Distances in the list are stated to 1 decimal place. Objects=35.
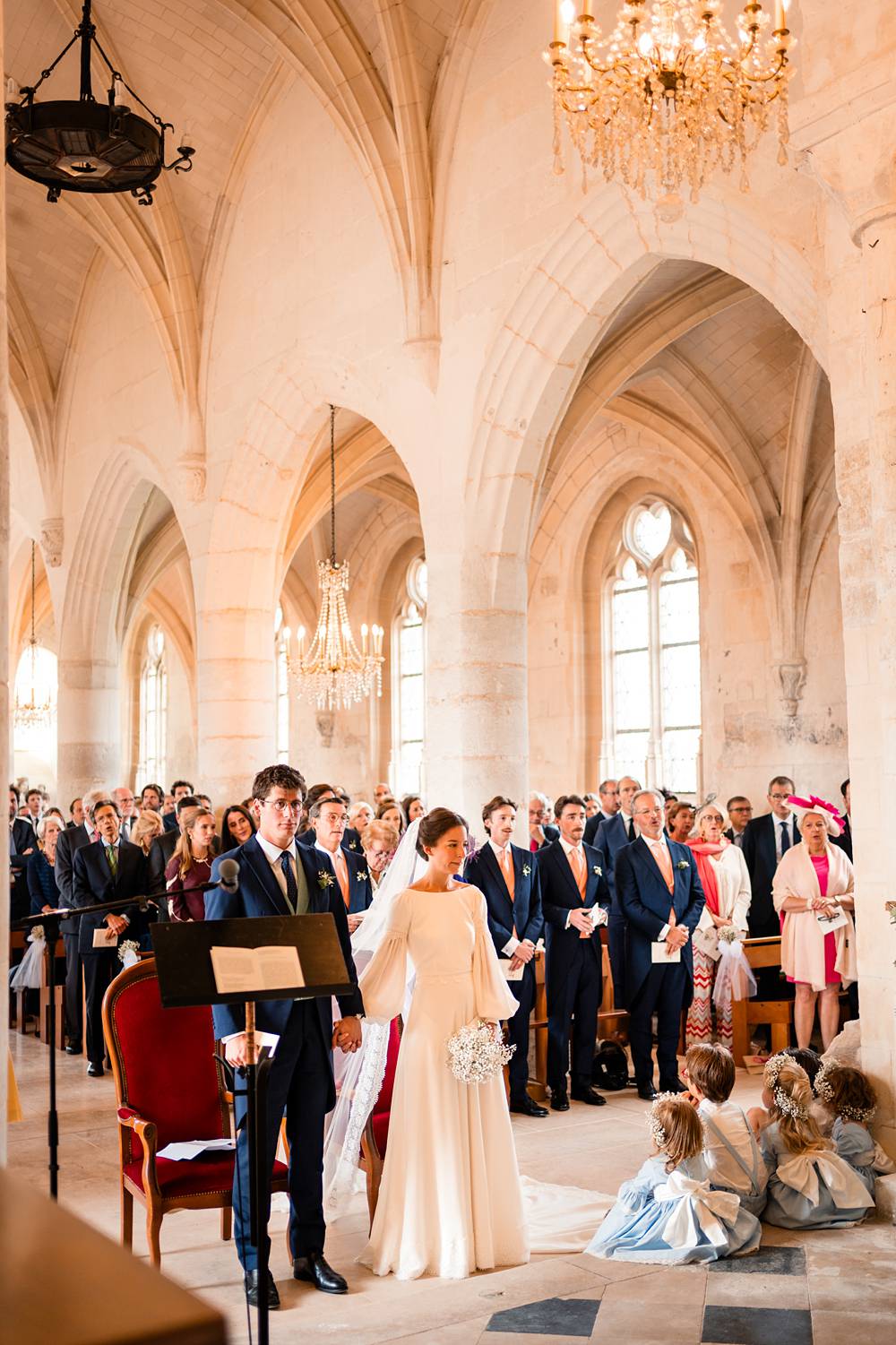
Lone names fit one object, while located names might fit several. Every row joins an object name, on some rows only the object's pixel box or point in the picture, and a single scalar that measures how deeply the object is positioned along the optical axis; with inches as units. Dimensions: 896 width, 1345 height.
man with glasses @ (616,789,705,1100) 267.1
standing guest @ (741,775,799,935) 330.6
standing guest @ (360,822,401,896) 283.6
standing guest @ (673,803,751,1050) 300.0
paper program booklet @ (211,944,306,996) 124.7
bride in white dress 165.9
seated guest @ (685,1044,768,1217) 183.3
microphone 119.3
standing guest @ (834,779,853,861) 313.7
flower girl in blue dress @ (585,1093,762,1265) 173.2
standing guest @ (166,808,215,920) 266.7
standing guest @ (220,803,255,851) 296.4
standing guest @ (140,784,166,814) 488.7
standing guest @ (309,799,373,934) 216.5
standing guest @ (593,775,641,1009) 275.3
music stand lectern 121.3
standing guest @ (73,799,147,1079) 299.4
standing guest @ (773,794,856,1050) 278.1
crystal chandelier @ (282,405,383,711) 547.2
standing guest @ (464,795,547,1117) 253.4
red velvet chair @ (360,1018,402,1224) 183.2
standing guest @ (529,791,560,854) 389.4
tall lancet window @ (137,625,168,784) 1007.6
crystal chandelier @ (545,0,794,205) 229.3
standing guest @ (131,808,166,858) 313.0
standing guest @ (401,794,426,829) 391.5
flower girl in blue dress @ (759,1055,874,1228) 187.0
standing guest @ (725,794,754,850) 364.8
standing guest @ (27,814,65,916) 357.7
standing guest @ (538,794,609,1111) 266.2
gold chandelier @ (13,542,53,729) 891.5
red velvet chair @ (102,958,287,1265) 161.0
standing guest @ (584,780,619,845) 393.4
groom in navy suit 160.1
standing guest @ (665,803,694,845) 322.0
